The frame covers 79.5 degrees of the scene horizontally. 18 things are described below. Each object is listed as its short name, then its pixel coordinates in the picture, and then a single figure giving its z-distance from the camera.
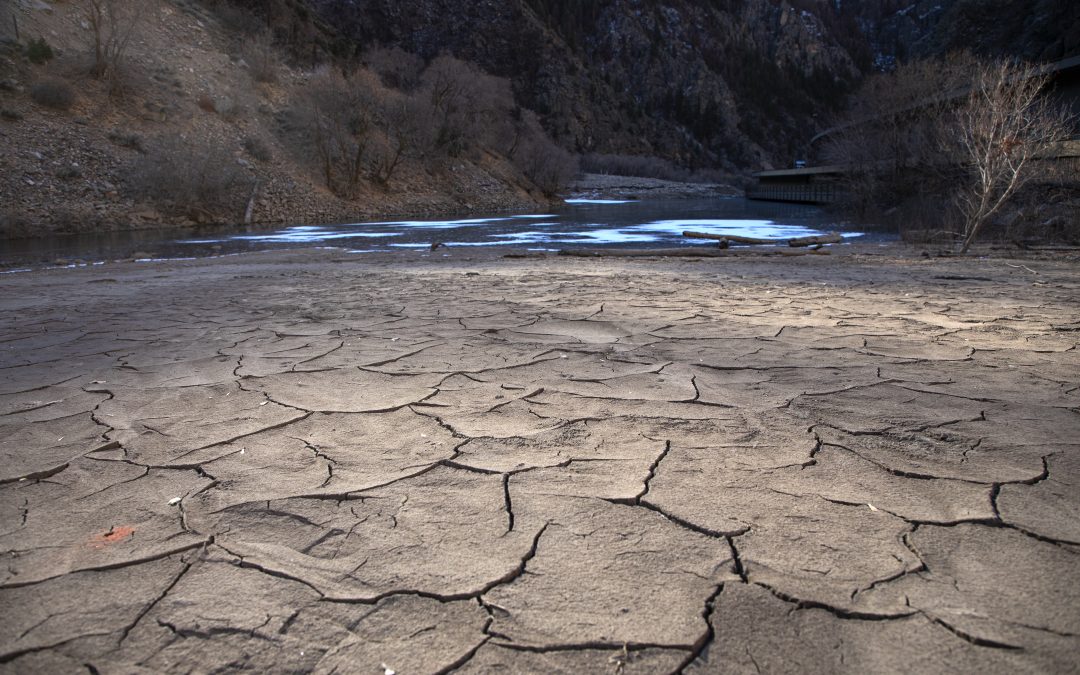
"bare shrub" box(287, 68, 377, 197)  30.17
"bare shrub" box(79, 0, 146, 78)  25.34
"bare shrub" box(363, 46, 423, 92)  43.97
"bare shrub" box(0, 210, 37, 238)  17.50
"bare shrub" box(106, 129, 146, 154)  23.20
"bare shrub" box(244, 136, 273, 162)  27.66
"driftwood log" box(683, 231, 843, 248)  14.02
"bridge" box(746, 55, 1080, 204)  17.19
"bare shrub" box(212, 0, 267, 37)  35.13
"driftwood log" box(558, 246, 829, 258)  11.88
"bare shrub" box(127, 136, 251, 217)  22.23
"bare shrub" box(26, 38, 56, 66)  24.02
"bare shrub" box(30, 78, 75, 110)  22.53
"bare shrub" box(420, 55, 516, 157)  37.91
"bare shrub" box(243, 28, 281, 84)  32.94
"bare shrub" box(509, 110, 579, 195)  44.34
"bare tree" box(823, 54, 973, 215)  23.38
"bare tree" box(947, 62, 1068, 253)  10.80
